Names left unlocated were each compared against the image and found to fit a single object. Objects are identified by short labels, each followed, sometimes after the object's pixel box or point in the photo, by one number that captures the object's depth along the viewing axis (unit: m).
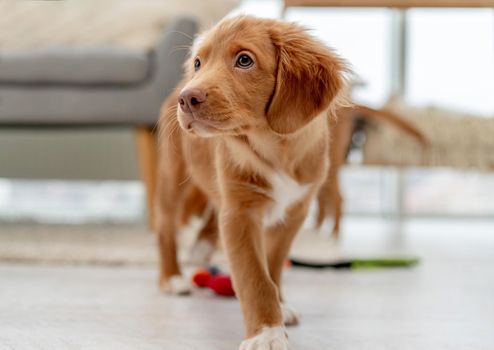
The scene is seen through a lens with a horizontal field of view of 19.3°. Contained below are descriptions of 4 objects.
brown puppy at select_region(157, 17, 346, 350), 1.21
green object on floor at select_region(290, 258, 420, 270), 1.68
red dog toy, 1.46
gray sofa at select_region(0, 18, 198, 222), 2.09
